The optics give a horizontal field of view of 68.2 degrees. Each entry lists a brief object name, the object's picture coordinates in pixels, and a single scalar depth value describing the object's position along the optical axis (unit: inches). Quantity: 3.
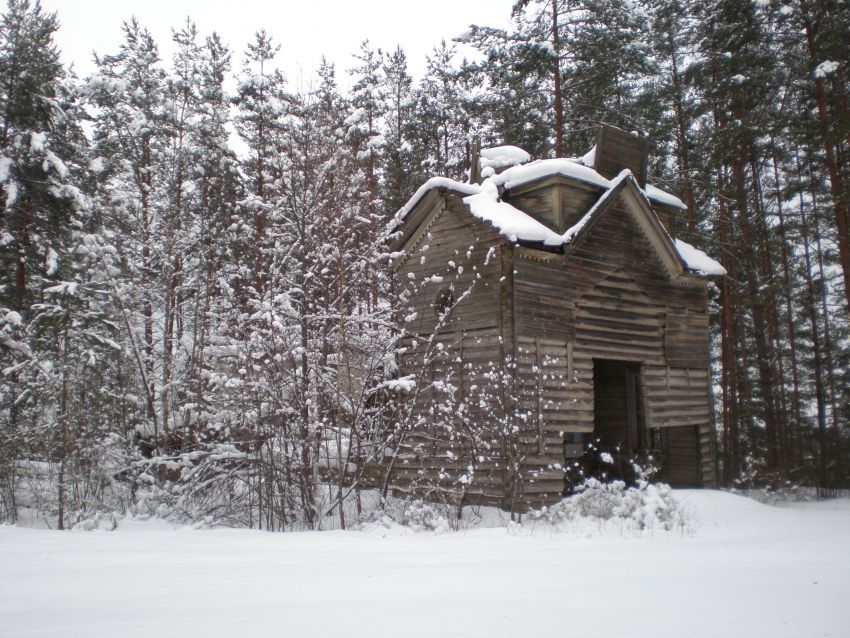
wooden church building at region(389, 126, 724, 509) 503.5
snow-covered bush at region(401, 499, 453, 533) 347.3
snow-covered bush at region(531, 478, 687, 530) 330.3
